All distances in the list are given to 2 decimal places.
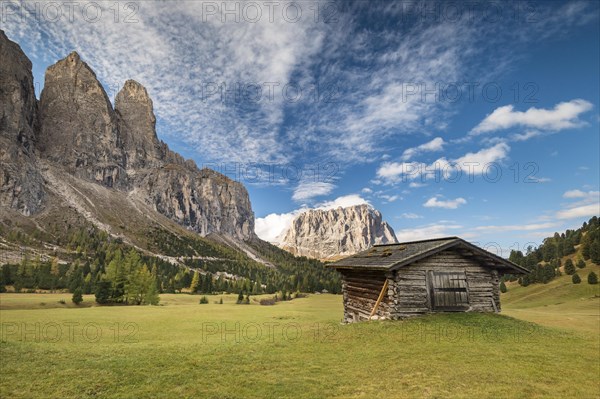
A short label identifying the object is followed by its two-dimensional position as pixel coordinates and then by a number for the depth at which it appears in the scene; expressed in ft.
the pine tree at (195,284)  317.42
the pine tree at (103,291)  178.60
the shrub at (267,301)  199.41
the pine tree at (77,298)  167.53
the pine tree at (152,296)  183.42
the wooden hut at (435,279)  61.82
